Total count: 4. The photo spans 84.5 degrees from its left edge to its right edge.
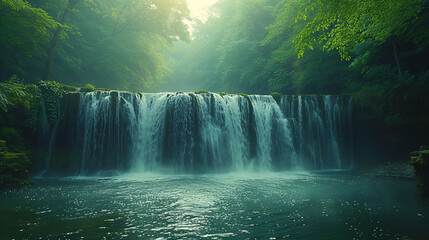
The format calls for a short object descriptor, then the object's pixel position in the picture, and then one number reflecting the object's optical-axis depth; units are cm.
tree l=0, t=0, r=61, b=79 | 1152
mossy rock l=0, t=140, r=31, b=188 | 673
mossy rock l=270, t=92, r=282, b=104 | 1359
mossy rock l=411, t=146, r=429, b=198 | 496
